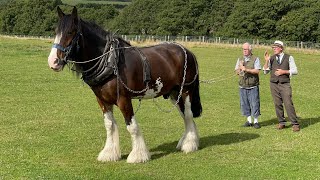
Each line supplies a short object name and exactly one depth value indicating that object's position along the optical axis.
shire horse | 8.07
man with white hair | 12.27
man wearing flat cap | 11.82
